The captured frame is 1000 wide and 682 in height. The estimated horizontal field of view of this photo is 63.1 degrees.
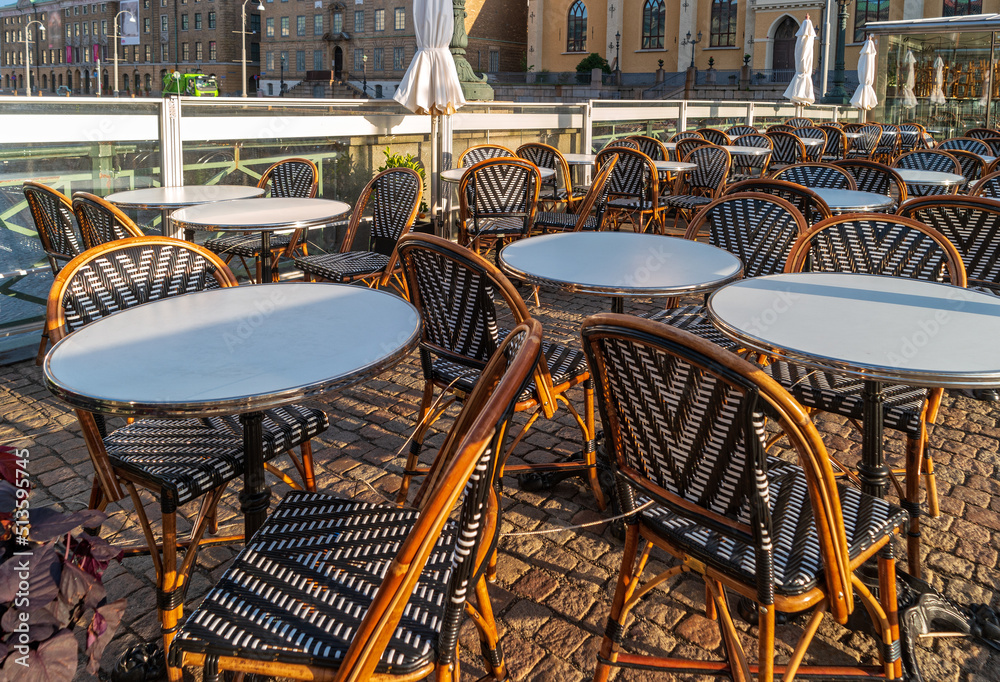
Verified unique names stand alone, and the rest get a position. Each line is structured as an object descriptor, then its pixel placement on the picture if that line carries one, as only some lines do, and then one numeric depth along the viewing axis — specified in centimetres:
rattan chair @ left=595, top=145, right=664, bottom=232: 605
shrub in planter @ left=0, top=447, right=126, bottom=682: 98
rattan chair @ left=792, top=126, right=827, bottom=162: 898
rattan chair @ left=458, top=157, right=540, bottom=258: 517
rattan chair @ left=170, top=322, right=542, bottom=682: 114
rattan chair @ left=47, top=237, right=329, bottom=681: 179
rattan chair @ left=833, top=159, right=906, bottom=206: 474
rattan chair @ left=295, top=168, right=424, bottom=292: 403
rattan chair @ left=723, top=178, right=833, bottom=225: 350
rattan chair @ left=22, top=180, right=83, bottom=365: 386
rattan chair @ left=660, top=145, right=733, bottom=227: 676
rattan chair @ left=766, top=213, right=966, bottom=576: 219
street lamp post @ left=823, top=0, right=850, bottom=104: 1716
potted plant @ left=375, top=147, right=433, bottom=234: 606
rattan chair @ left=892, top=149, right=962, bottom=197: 566
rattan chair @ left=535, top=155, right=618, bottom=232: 529
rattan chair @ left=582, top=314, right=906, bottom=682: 130
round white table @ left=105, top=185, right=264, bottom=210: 400
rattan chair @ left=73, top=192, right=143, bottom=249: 328
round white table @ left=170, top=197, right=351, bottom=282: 349
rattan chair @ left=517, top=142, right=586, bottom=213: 664
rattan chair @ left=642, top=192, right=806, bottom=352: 313
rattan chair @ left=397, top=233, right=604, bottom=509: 214
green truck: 3317
